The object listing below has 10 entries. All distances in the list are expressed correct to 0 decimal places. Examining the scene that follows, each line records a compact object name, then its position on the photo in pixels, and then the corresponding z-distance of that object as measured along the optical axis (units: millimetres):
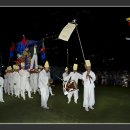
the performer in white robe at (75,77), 6263
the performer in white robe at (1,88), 6335
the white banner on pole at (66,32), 5988
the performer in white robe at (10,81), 7795
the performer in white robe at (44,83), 5743
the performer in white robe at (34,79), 8220
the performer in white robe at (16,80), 7179
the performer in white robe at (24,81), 7035
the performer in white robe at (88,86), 5560
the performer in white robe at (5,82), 8435
